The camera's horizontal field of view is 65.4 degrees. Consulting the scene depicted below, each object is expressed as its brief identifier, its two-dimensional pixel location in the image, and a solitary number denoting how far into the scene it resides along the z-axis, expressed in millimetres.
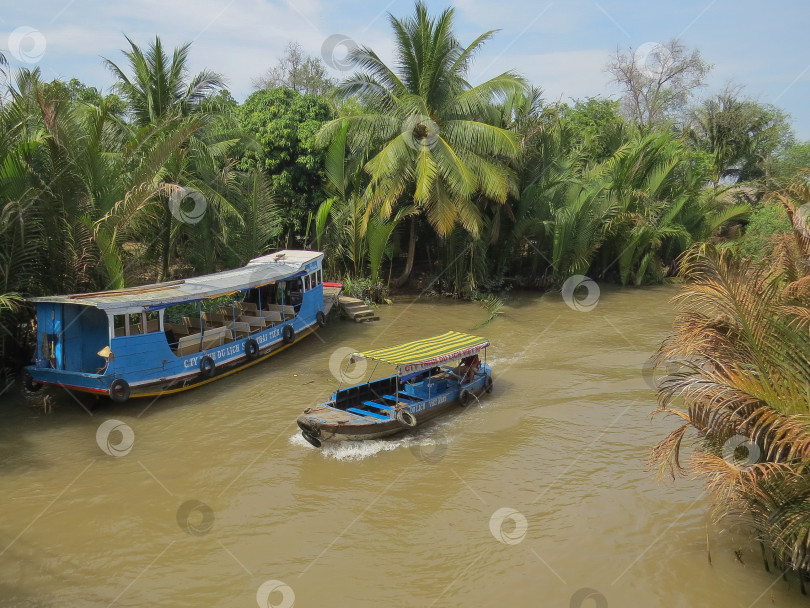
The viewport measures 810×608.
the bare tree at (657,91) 39312
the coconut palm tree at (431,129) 18078
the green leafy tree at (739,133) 31062
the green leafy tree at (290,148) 20188
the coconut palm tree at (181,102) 15641
